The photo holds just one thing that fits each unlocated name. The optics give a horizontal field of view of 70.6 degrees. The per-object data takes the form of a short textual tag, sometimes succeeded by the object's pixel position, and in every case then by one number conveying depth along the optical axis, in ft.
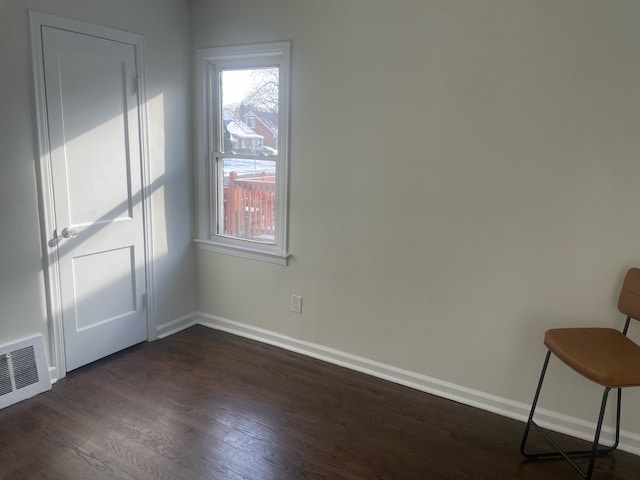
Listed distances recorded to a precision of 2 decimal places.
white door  8.54
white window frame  9.87
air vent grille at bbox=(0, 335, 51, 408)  8.06
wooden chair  5.80
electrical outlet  10.40
